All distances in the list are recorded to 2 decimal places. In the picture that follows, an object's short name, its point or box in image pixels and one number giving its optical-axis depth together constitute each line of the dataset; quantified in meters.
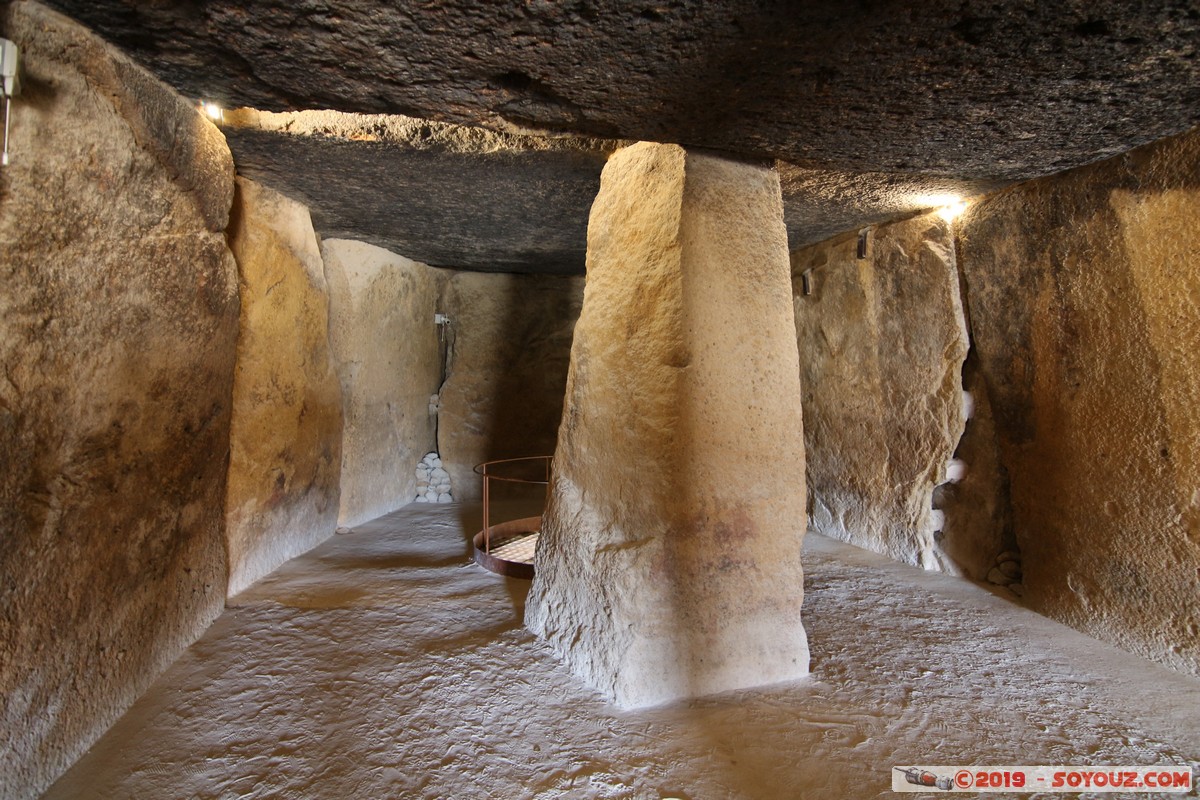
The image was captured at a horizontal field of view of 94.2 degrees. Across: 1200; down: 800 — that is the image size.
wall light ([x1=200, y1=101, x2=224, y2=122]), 2.17
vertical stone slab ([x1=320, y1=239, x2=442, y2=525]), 4.24
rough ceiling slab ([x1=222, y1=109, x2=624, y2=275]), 2.39
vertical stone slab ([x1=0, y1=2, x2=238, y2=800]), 1.42
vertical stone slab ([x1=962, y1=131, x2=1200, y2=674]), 2.17
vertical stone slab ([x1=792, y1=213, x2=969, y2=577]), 3.29
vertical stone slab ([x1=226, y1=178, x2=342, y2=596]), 2.94
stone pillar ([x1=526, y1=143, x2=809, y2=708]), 2.04
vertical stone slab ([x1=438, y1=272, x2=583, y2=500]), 5.69
